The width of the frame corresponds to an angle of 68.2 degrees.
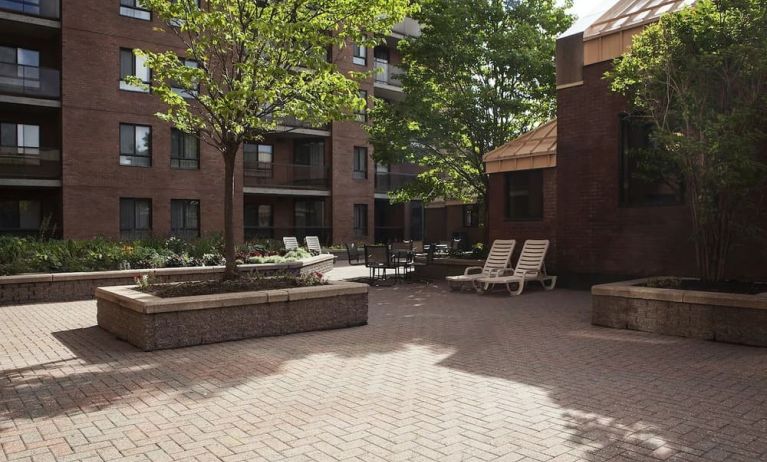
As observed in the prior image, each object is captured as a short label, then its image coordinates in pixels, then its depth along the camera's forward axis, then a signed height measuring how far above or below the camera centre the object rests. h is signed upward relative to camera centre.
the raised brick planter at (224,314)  7.03 -1.20
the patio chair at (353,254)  19.30 -0.94
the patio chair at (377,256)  15.54 -0.82
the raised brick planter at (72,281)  11.44 -1.19
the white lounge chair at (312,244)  23.88 -0.75
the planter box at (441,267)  15.89 -1.19
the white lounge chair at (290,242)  23.15 -0.65
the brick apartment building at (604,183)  11.48 +0.97
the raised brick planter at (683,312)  7.17 -1.18
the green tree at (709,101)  7.73 +1.88
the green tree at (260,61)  7.97 +2.46
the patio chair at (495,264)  13.30 -0.92
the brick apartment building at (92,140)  21.78 +3.54
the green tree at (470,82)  16.34 +4.40
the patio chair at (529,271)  12.70 -1.06
